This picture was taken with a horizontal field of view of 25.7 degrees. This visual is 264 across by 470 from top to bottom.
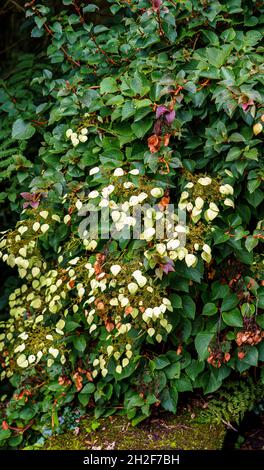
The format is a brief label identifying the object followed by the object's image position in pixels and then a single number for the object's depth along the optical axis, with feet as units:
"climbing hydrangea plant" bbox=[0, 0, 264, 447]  8.32
